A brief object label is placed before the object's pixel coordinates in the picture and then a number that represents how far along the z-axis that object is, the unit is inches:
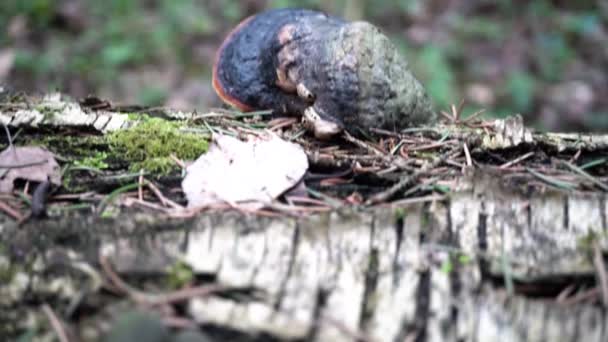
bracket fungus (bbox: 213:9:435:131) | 44.8
